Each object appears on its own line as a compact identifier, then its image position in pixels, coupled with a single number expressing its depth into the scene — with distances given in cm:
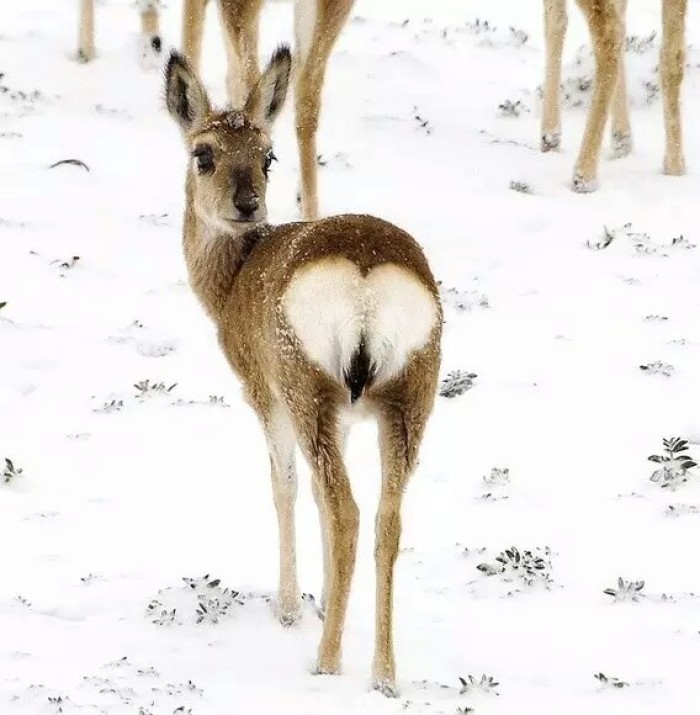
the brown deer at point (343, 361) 1030
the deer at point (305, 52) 1995
